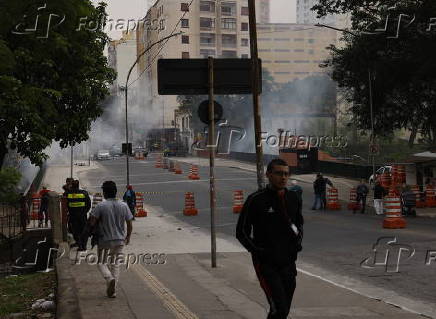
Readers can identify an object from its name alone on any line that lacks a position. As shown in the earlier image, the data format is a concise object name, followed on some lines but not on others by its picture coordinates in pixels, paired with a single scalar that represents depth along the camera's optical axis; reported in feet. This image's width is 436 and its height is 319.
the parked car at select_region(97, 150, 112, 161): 307.78
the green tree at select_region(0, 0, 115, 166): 16.65
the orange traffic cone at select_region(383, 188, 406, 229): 69.63
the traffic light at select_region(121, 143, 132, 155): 111.55
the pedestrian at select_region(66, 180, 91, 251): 51.11
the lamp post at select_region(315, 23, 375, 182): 117.60
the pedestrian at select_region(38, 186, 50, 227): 86.08
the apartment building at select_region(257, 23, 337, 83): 409.08
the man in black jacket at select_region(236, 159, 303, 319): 19.31
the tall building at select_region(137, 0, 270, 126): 411.34
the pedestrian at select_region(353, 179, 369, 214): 95.14
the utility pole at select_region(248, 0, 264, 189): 42.34
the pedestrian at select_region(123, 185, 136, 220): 86.94
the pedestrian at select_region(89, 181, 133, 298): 29.22
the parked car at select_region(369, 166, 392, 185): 141.13
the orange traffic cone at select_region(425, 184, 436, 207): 100.47
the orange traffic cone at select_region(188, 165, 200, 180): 176.45
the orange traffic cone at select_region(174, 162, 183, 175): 199.84
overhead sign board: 39.17
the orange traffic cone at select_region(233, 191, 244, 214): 96.71
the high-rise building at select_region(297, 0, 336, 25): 589.81
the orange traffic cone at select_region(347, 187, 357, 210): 100.35
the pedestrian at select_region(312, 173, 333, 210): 98.37
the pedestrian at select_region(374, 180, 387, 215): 92.94
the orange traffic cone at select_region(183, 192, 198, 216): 95.71
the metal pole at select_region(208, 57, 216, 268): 40.34
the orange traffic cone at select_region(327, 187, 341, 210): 101.35
